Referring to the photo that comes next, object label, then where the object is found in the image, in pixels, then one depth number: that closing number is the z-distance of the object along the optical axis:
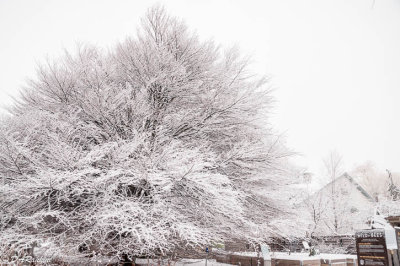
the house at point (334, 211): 17.22
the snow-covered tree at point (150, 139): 5.46
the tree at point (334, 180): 18.34
